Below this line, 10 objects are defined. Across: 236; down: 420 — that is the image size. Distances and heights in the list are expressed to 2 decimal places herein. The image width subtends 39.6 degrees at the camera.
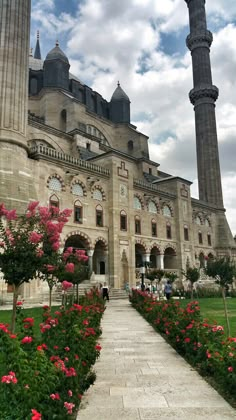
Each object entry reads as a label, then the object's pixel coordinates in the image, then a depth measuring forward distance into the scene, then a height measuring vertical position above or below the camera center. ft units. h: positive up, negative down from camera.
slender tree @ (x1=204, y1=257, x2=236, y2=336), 38.40 +0.22
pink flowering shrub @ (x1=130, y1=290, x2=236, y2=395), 14.85 -4.02
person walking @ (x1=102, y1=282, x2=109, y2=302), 65.82 -3.39
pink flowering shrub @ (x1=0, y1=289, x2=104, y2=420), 8.61 -3.04
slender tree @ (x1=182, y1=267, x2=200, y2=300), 70.90 -0.29
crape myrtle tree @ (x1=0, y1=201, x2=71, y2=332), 21.63 +1.32
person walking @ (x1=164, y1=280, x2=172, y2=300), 65.00 -3.11
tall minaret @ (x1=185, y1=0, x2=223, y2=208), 145.89 +72.89
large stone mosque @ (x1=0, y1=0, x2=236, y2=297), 73.00 +28.97
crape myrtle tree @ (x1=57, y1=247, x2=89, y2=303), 31.94 +0.79
